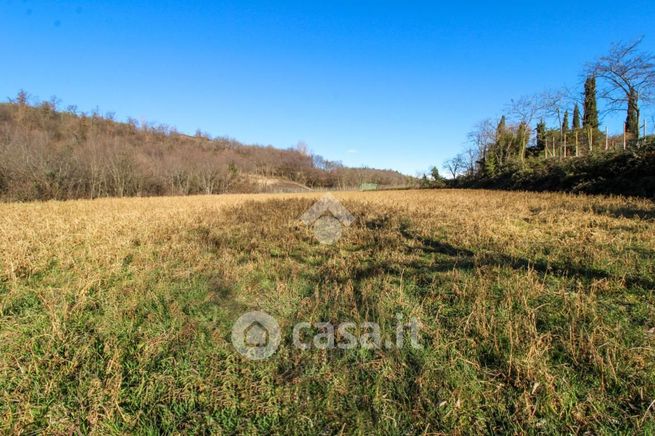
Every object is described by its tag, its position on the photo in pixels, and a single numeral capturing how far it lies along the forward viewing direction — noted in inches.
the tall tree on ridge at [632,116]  925.8
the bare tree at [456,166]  2248.0
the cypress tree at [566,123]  1245.7
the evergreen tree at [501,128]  1713.0
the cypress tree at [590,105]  1337.4
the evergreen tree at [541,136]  1400.7
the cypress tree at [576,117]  1460.4
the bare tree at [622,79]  923.4
